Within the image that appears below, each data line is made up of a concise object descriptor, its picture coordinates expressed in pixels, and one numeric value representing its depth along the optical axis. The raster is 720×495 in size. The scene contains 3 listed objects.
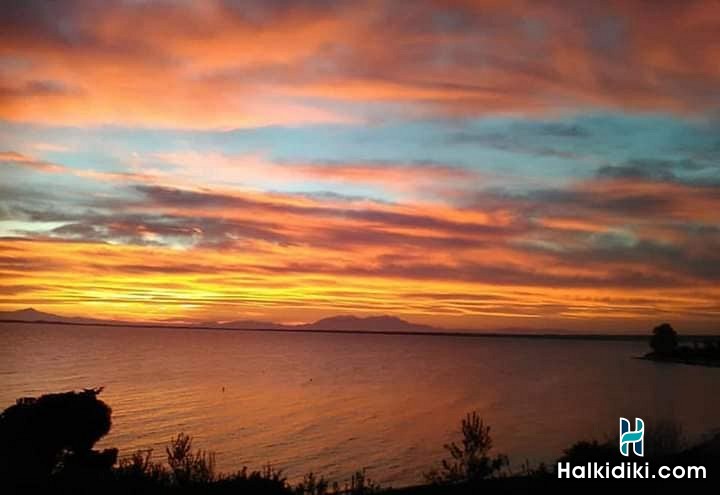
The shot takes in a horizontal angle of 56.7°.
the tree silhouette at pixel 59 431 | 24.94
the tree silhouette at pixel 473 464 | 27.38
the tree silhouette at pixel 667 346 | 195.29
